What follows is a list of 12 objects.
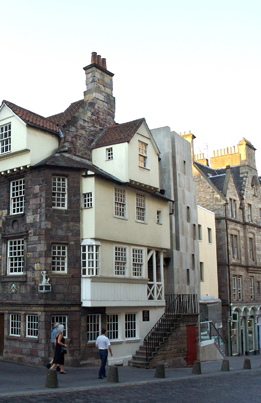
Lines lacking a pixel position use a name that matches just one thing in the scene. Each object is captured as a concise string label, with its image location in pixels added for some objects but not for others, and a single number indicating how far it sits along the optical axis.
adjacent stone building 39.97
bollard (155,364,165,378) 17.94
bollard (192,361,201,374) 19.99
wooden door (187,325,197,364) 24.64
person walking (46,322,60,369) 18.64
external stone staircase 22.52
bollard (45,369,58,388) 14.14
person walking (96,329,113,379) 16.83
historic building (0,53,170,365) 20.84
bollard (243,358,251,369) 23.23
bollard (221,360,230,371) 21.41
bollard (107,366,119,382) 15.95
